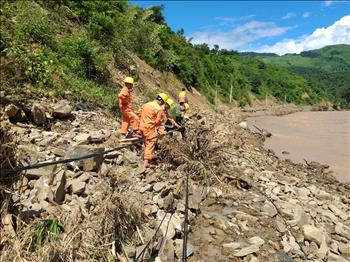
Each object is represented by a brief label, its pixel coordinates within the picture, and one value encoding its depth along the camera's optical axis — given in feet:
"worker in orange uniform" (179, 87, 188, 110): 39.17
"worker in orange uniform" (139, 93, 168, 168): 25.91
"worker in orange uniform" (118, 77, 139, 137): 29.04
